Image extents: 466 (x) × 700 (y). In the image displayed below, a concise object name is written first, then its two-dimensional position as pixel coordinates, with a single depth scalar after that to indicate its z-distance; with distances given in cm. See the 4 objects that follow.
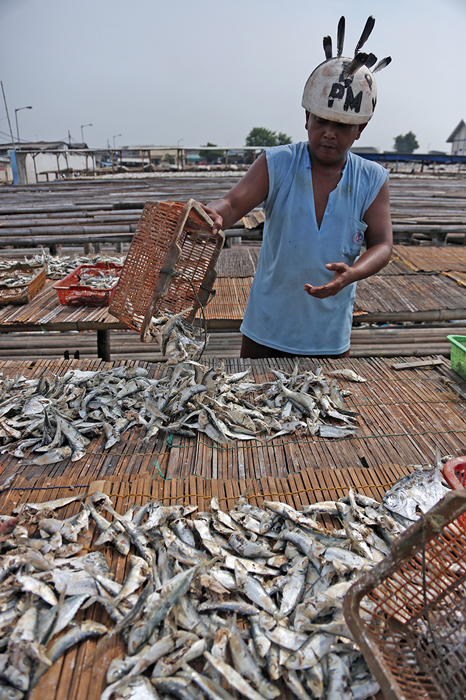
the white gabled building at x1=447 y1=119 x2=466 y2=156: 5422
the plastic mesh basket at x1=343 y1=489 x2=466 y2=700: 122
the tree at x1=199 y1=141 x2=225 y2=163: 6606
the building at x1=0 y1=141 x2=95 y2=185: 2958
